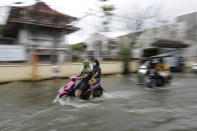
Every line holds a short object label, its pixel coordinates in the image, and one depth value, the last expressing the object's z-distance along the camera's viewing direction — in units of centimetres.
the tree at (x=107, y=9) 1509
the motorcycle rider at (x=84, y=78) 715
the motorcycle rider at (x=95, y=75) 732
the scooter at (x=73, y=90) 707
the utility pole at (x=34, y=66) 1317
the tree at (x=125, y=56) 1886
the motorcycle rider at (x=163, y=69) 1075
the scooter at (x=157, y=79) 1019
